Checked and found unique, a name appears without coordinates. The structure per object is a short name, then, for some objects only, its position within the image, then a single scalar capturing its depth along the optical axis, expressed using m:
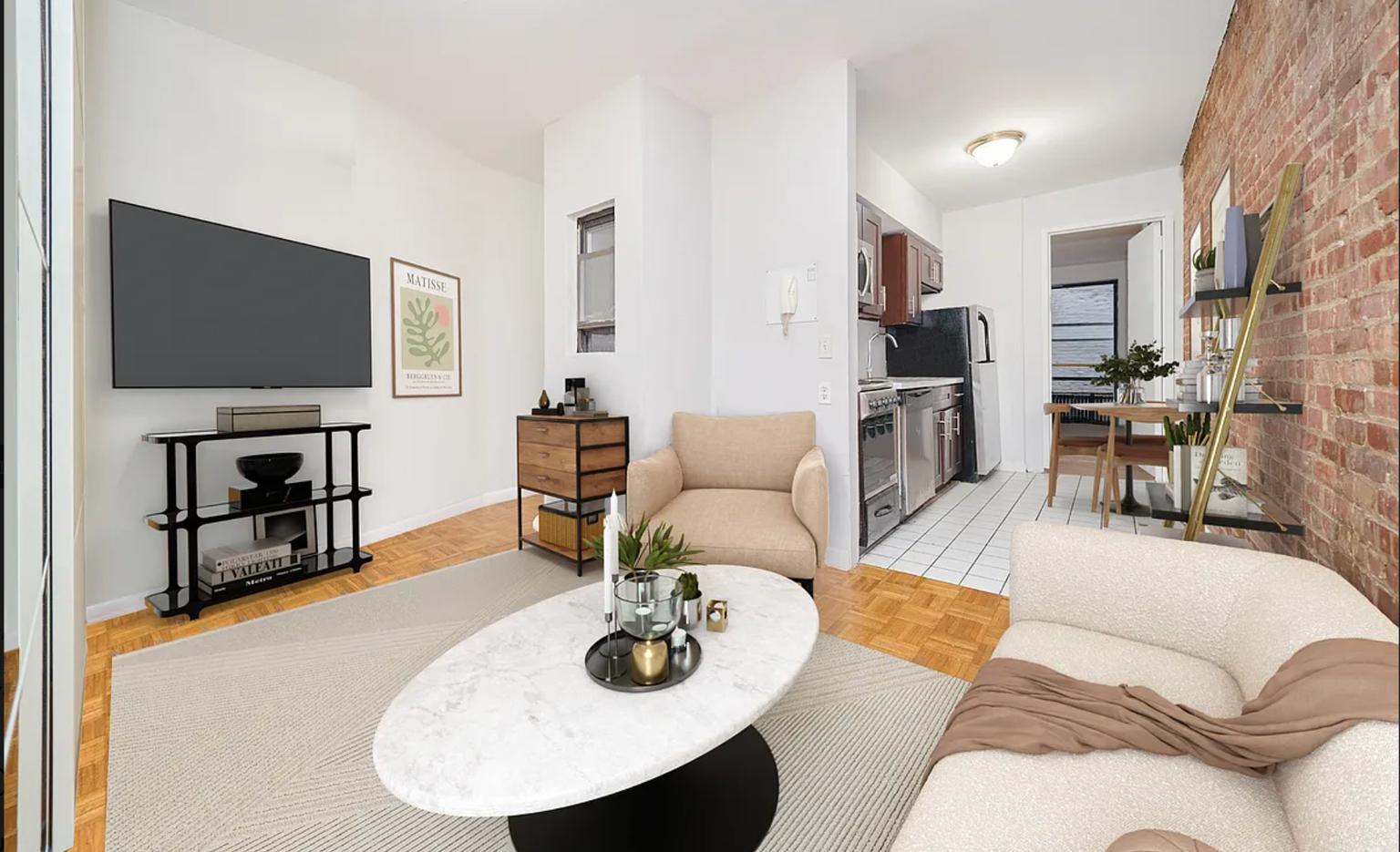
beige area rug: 1.24
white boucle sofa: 0.66
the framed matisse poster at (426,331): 3.64
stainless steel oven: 3.17
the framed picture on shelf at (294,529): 2.80
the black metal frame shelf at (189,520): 2.35
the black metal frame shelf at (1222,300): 1.53
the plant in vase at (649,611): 1.15
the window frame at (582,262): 3.44
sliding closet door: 0.80
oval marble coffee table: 0.87
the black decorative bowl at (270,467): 2.58
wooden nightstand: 2.88
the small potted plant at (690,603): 1.42
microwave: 3.75
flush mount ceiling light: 3.90
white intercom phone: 3.07
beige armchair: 2.19
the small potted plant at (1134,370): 3.66
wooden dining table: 2.69
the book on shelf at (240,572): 2.50
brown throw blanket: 0.68
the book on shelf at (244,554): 2.52
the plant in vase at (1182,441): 1.85
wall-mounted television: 2.34
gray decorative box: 2.53
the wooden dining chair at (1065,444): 3.86
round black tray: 1.13
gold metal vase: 1.14
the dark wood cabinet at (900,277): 4.66
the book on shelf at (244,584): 2.49
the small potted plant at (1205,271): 1.84
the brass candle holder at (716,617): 1.37
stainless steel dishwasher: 3.74
